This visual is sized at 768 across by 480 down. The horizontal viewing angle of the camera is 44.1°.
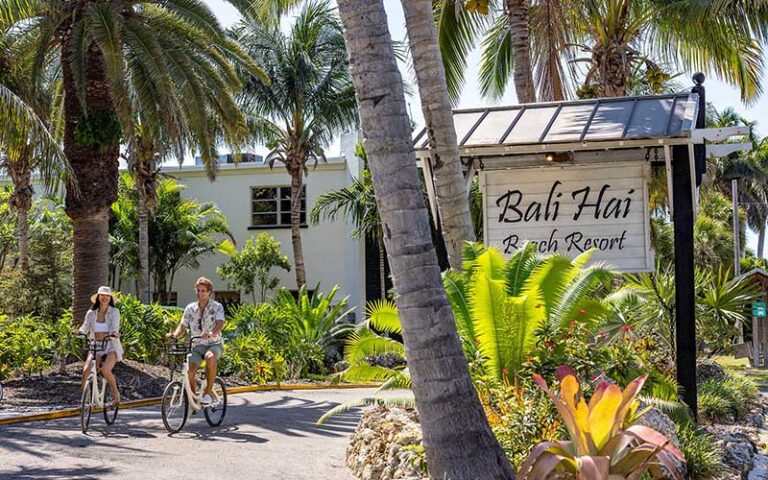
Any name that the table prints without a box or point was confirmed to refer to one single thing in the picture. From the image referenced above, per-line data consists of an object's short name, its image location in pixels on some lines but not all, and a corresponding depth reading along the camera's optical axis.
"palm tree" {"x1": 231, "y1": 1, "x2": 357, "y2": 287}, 31.94
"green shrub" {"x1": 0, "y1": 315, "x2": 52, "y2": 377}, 16.53
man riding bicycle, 11.39
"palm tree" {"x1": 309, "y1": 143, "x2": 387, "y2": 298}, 31.70
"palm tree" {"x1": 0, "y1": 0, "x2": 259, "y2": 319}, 17.91
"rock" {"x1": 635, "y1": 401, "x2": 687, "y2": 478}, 7.79
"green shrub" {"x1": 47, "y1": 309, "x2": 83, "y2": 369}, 17.64
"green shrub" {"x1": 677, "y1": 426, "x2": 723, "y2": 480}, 8.45
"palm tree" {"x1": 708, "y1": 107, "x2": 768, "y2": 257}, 60.69
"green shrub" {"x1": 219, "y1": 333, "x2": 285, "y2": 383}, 19.45
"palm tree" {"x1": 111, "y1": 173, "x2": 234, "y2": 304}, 33.78
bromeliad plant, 6.18
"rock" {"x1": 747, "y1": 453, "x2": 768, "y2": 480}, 9.79
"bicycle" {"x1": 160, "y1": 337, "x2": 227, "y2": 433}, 11.23
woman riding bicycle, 11.93
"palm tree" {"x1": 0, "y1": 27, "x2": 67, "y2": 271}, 15.42
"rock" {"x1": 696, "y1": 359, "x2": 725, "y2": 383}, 15.41
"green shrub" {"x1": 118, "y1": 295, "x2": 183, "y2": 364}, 18.80
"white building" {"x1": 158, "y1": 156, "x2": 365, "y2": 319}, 35.16
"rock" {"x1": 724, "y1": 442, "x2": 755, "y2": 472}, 9.78
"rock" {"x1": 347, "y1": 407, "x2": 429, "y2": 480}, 7.83
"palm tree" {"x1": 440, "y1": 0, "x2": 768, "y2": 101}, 16.69
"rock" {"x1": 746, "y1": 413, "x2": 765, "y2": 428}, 13.49
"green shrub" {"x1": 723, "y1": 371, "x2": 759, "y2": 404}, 14.06
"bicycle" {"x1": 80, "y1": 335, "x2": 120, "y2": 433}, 11.31
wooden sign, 10.34
